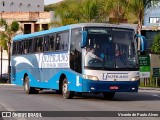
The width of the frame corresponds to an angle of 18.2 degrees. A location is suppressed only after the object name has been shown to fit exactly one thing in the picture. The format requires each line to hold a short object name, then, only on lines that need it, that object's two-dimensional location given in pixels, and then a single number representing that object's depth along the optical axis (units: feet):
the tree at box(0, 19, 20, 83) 204.74
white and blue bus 64.90
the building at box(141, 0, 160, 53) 141.38
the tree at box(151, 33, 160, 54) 153.18
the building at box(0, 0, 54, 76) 235.81
